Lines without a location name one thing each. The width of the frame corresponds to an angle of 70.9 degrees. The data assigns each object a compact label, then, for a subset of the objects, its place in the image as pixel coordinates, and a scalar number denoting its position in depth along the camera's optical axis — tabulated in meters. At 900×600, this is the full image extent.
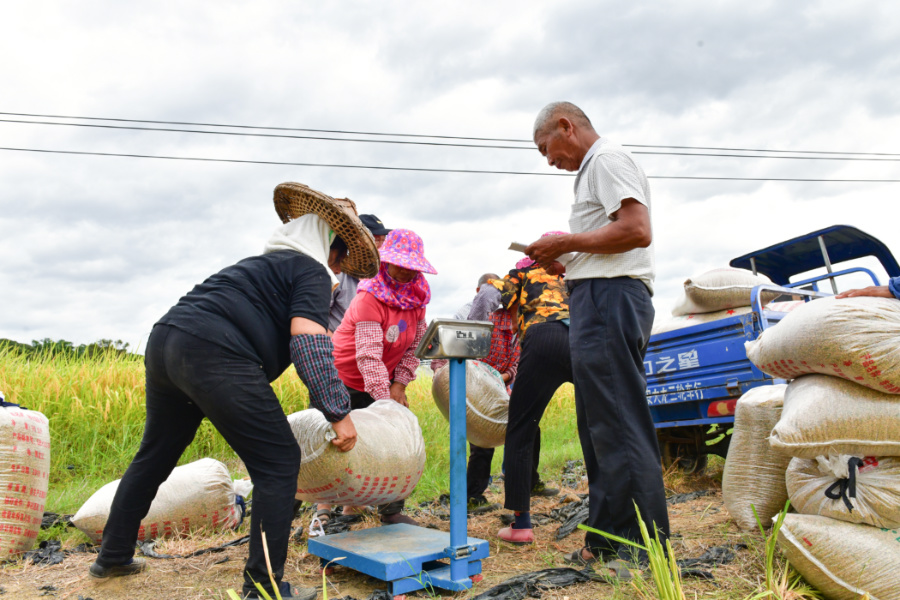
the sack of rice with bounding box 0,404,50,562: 3.24
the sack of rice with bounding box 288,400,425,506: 2.47
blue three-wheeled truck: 4.04
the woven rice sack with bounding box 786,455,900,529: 2.11
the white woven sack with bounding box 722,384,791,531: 2.84
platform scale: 2.28
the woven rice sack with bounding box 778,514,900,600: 2.04
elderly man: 2.43
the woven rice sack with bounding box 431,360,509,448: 3.41
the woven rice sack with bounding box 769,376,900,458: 2.12
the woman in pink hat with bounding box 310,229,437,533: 3.26
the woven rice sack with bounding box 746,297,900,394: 2.08
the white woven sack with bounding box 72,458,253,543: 3.38
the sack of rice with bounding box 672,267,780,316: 4.34
